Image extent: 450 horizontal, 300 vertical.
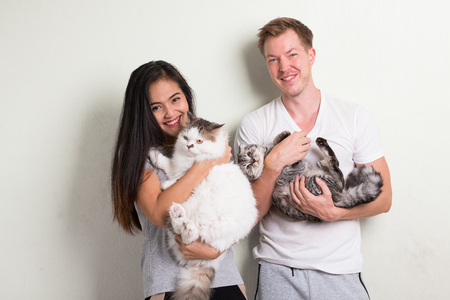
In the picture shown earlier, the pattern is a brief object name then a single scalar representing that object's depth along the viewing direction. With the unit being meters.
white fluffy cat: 1.39
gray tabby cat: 1.67
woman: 1.49
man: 1.76
